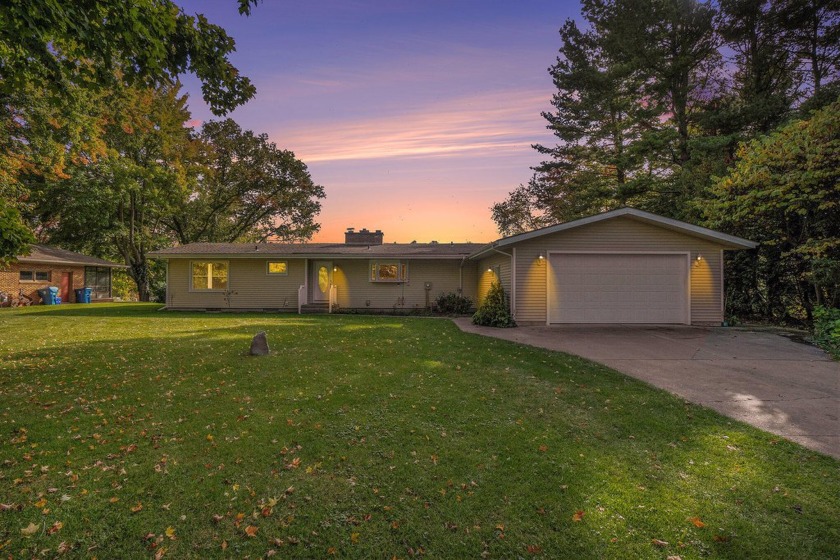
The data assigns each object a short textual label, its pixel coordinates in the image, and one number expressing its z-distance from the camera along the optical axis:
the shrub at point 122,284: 30.98
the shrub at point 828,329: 7.54
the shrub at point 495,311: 11.55
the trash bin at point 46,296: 20.97
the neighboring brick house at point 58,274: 19.98
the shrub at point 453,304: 15.82
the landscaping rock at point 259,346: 7.44
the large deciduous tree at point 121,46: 3.90
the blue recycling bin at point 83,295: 23.02
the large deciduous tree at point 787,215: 9.44
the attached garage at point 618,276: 11.63
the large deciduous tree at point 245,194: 27.52
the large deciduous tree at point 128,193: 21.50
